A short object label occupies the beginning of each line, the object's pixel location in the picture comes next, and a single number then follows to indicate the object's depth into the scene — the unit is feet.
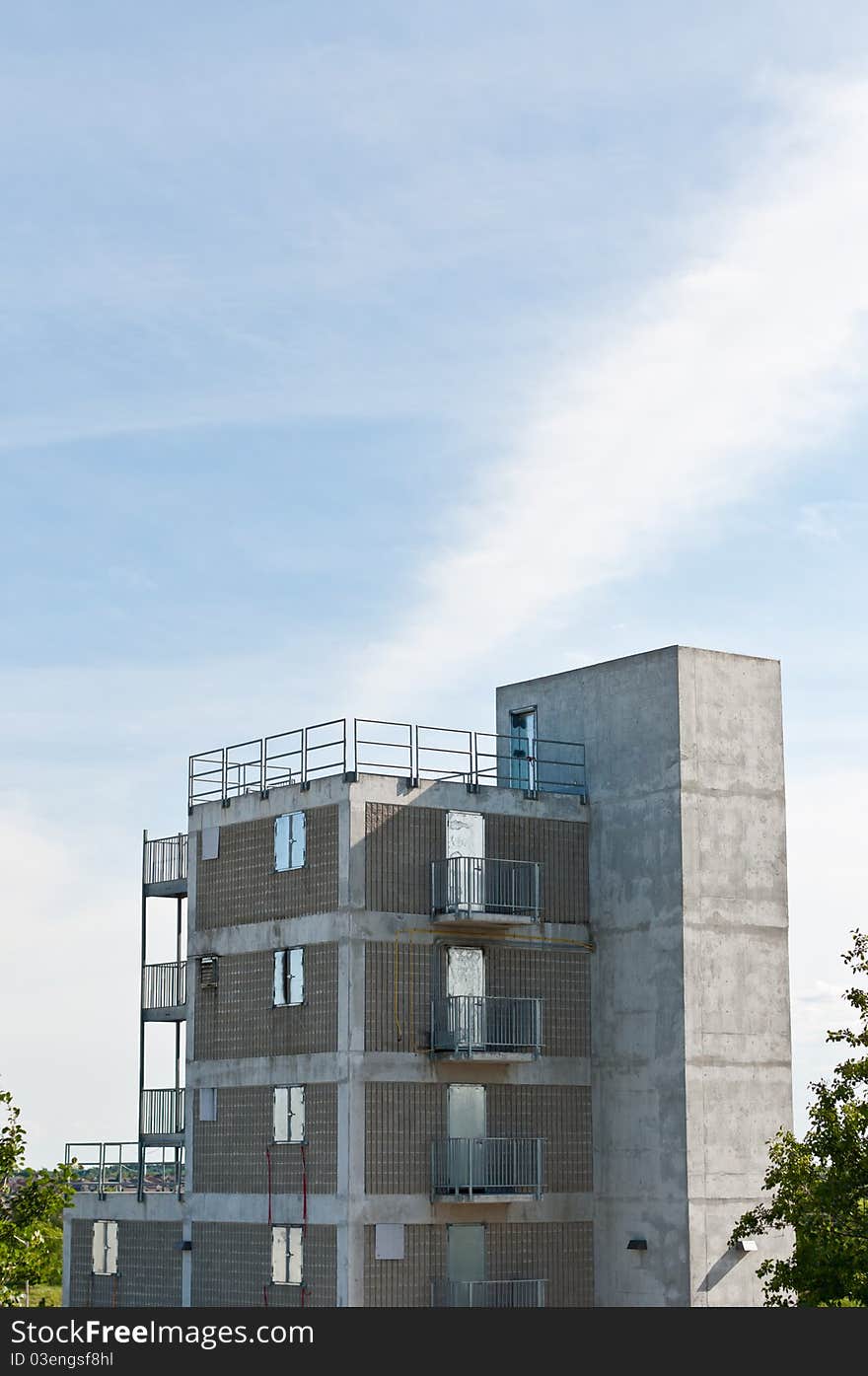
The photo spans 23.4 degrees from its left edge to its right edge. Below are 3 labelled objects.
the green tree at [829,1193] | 139.33
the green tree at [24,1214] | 147.64
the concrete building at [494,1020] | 170.91
